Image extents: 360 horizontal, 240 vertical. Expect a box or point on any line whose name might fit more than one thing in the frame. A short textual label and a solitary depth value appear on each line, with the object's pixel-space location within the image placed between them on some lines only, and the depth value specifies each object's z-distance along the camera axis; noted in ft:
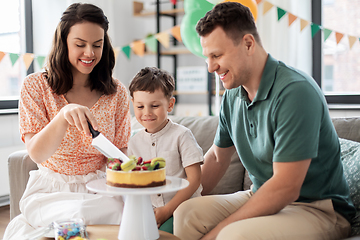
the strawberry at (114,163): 3.99
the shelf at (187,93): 14.79
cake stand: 4.00
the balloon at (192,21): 9.85
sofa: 5.35
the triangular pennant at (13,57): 11.42
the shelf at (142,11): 15.25
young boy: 5.26
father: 4.18
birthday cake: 3.86
